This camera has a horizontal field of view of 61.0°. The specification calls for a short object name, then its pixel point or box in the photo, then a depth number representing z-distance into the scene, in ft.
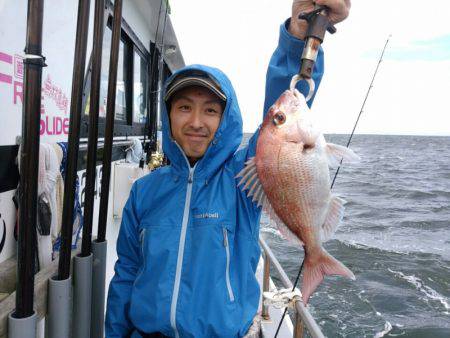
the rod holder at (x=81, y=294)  5.73
